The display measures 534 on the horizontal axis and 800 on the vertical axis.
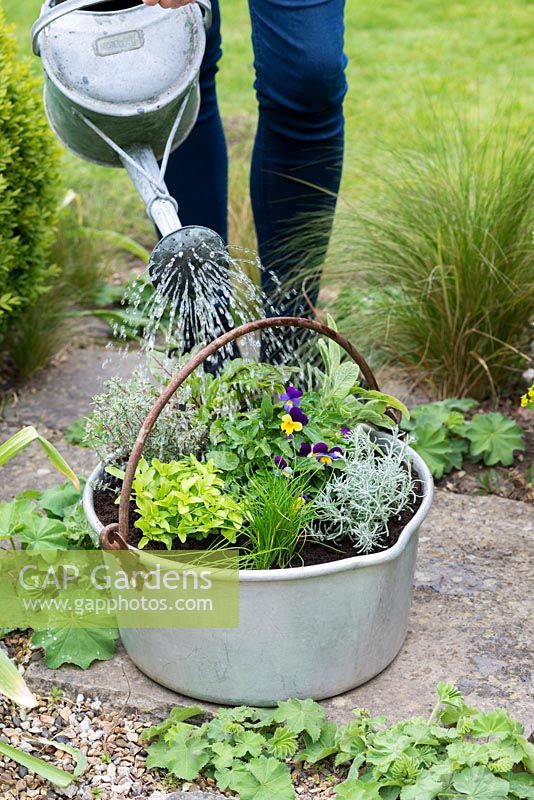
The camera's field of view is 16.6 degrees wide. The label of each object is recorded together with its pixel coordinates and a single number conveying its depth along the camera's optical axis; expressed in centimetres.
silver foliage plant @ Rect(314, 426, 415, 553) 211
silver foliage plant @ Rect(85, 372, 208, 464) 223
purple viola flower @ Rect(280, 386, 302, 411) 219
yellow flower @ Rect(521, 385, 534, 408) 228
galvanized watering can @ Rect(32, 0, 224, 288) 217
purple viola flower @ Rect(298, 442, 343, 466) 216
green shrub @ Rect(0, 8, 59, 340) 273
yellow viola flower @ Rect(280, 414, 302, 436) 216
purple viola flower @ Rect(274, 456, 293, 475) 215
